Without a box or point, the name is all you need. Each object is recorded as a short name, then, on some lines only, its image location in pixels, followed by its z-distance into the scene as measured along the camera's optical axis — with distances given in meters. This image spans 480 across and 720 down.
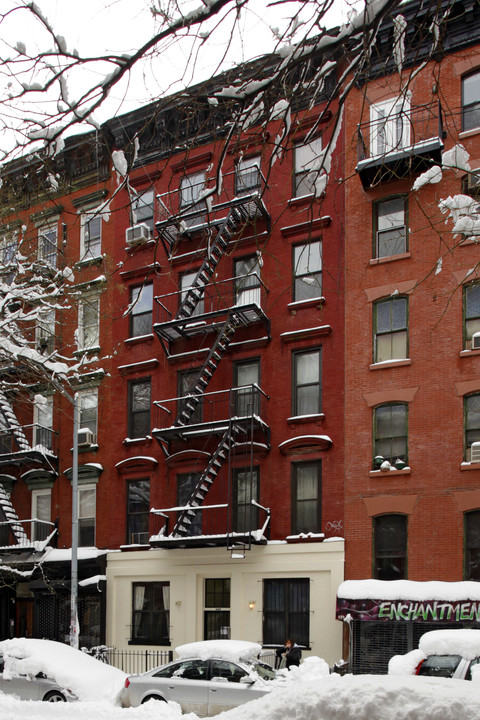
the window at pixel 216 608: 24.72
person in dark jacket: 20.55
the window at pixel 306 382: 24.36
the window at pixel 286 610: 23.19
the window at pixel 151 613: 25.77
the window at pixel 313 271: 24.83
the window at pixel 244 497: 24.50
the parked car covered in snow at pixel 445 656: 13.30
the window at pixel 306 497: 23.69
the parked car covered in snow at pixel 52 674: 16.97
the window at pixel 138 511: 26.94
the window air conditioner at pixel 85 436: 28.61
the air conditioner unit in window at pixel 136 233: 28.39
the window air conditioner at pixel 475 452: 21.16
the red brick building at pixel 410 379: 21.42
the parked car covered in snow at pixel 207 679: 15.25
